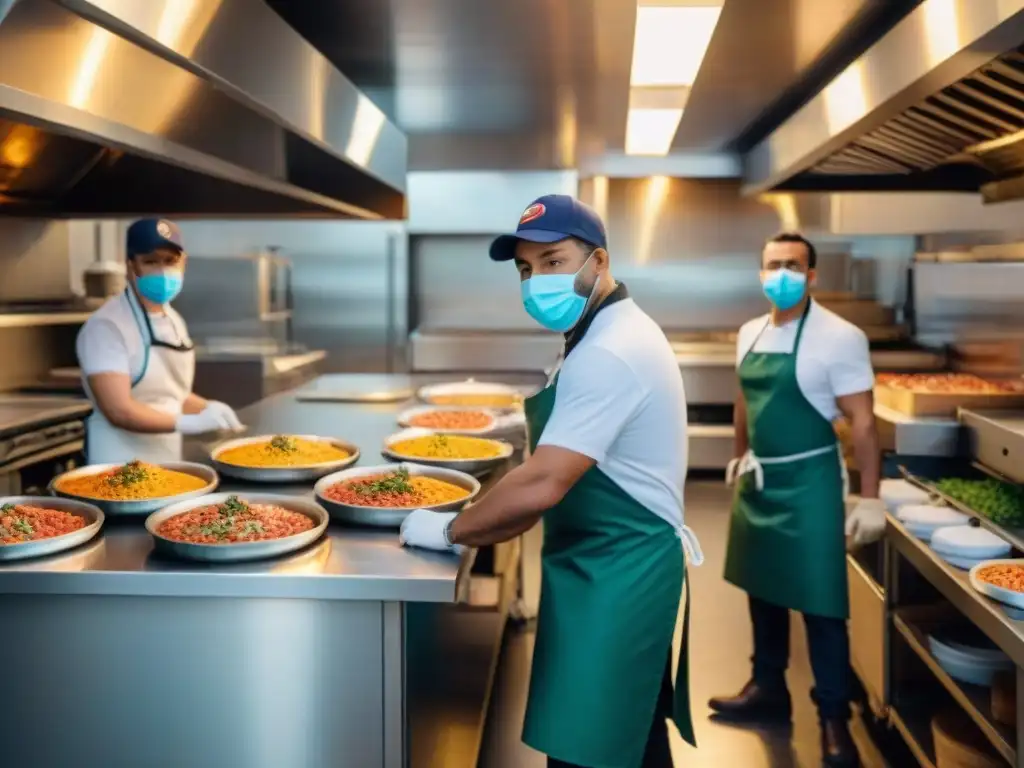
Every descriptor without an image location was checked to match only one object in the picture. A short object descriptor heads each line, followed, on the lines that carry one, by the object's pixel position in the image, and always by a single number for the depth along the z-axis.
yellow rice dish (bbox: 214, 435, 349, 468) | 2.65
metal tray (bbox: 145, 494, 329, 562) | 1.78
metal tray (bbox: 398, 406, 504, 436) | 3.24
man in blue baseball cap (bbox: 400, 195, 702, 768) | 1.99
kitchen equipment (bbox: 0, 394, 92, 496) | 3.78
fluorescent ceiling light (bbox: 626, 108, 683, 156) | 4.02
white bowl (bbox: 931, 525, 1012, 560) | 2.40
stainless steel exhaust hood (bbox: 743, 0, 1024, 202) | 1.82
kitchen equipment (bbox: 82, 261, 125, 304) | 5.30
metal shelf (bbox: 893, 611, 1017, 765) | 2.11
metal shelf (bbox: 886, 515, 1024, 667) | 1.96
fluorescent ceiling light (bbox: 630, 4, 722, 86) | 2.48
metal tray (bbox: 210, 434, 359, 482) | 2.54
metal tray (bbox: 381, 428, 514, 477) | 2.68
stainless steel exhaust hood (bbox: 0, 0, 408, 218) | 1.64
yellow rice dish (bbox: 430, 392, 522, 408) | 4.00
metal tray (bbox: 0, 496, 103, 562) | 1.79
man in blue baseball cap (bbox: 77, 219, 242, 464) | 3.07
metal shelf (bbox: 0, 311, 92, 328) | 4.46
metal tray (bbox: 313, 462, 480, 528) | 2.07
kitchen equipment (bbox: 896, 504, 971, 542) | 2.69
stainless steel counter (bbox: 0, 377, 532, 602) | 1.73
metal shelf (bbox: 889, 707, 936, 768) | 2.60
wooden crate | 3.46
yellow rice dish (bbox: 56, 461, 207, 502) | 2.22
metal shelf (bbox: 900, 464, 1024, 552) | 2.44
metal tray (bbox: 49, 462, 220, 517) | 2.12
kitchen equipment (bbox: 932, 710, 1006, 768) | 2.33
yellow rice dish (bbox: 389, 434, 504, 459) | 2.79
